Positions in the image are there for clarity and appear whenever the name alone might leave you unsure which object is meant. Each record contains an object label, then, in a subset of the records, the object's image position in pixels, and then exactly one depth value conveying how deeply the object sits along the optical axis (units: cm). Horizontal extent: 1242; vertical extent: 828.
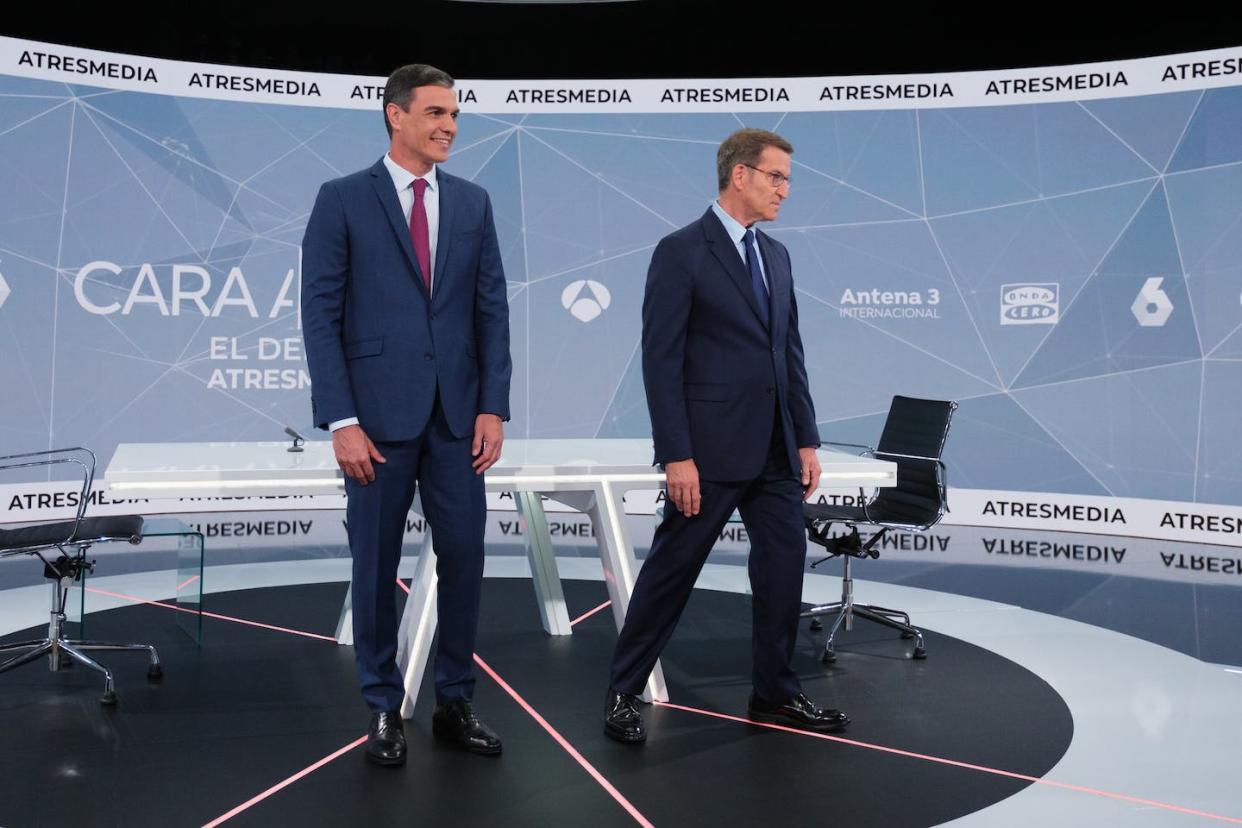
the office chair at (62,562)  352
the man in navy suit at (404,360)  266
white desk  313
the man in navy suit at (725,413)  290
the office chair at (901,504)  419
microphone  380
